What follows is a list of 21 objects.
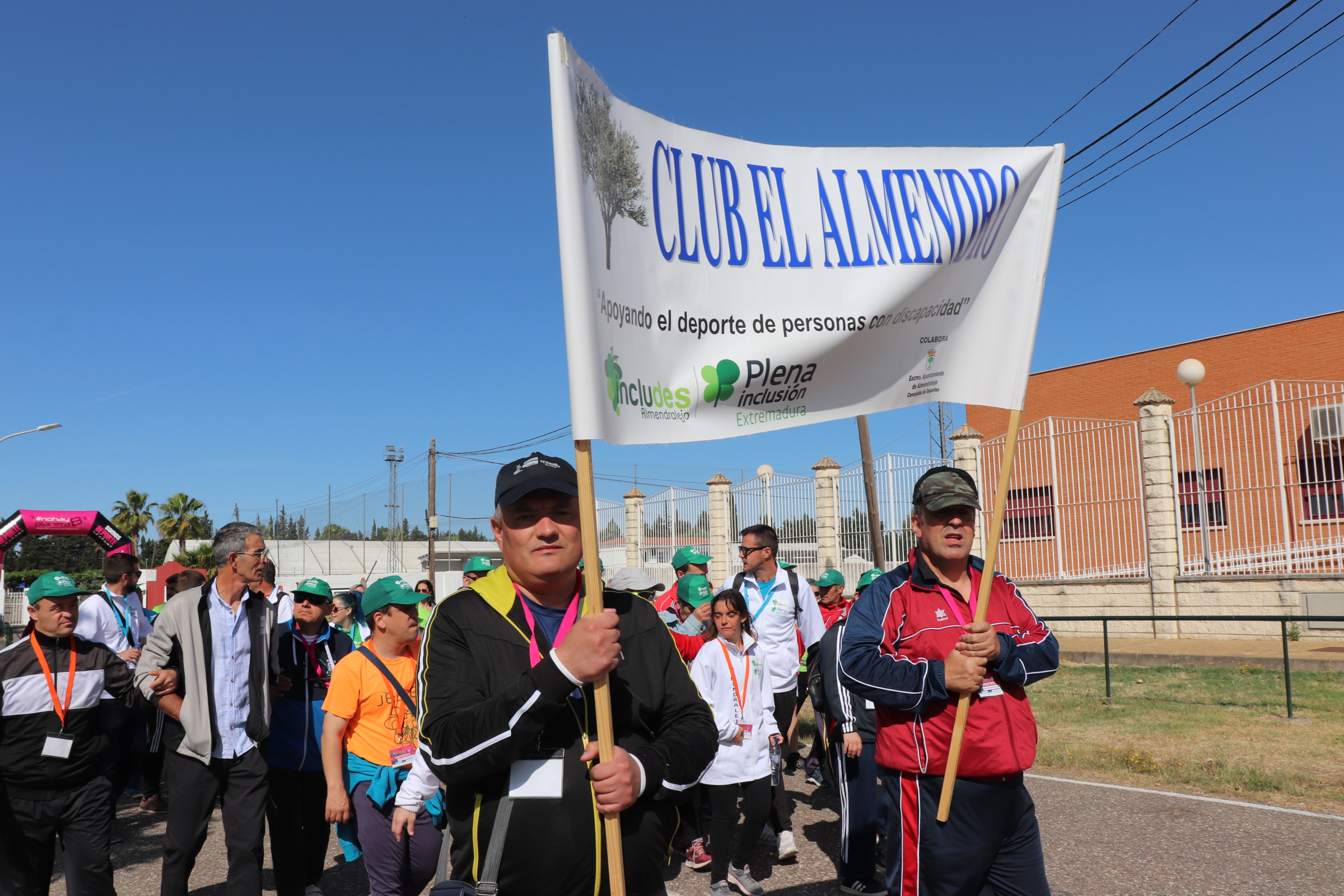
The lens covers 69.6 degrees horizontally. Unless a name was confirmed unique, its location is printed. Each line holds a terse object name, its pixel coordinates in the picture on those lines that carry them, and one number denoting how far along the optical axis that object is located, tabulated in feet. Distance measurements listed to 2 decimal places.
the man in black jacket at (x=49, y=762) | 15.78
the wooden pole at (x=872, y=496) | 40.37
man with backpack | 23.70
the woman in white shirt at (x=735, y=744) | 18.58
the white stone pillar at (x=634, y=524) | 90.74
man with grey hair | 15.66
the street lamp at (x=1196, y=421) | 55.36
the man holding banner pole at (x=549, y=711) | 7.25
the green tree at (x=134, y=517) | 183.32
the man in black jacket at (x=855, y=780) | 18.34
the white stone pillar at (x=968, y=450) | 65.82
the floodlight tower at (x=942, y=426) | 98.24
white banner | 8.79
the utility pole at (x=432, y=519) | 125.90
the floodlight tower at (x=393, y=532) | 154.92
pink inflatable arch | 60.29
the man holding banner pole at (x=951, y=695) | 10.88
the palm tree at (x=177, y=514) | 178.19
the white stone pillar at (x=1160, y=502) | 56.24
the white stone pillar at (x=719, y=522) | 78.95
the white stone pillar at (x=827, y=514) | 70.18
